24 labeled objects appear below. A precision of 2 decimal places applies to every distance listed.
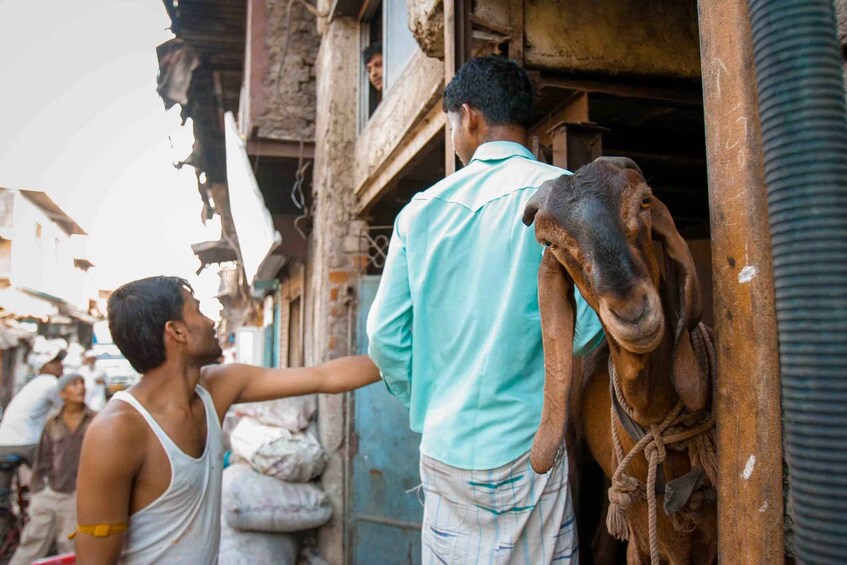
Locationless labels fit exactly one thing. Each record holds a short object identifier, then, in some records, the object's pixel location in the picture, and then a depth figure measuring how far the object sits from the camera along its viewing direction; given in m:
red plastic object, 2.35
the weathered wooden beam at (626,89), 2.96
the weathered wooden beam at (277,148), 7.06
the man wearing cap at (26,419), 6.45
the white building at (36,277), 18.39
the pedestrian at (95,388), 8.98
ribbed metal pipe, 0.90
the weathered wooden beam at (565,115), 3.03
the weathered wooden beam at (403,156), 4.34
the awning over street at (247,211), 6.09
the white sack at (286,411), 5.84
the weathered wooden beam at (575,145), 2.73
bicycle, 6.44
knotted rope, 1.33
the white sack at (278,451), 5.36
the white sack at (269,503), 4.98
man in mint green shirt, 1.62
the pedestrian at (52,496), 5.52
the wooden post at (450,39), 2.60
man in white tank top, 1.87
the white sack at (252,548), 4.82
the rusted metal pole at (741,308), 1.05
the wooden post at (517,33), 2.80
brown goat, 1.09
